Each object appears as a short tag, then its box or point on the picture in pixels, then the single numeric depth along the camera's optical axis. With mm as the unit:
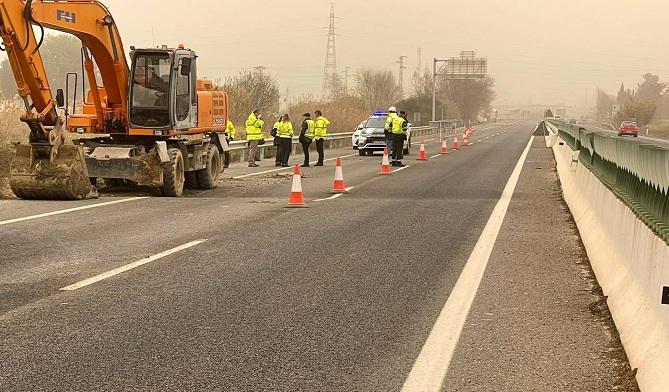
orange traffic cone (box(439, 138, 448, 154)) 35319
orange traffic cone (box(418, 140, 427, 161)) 29078
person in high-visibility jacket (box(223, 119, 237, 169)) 18919
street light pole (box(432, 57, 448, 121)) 81938
